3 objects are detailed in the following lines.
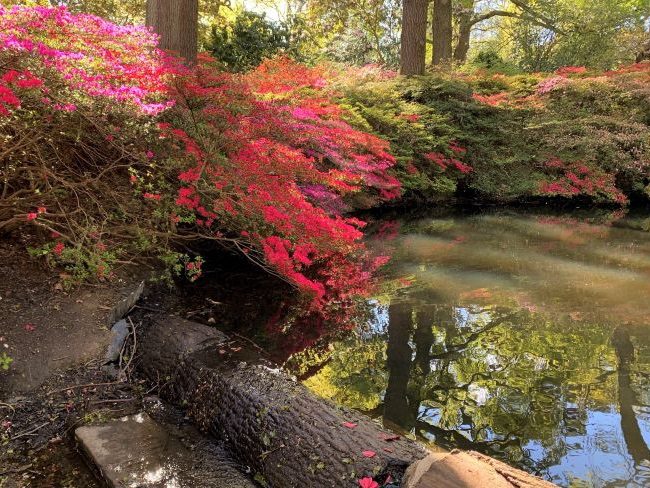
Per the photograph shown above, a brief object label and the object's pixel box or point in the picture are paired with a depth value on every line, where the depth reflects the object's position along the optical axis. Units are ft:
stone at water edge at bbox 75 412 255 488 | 7.47
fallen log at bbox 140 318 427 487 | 7.16
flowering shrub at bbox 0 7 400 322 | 11.77
